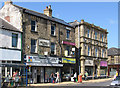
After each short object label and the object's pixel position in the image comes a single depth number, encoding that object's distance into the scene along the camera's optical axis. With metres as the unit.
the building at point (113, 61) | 54.57
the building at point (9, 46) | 23.52
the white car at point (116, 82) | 18.86
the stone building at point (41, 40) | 26.59
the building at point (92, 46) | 36.94
